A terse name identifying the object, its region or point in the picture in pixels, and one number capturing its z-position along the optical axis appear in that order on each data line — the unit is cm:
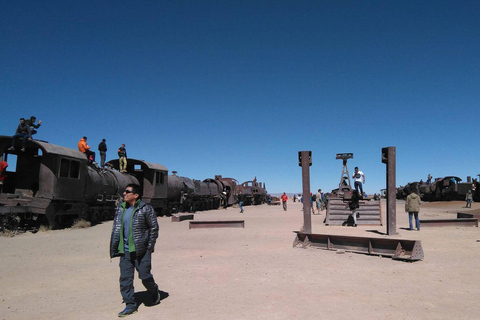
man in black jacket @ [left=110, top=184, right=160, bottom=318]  438
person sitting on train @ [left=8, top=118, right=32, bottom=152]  1347
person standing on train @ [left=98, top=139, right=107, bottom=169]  1911
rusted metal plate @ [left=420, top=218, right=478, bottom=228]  1359
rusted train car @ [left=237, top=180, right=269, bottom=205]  4553
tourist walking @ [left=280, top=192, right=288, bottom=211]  3316
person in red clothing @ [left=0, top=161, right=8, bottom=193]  1320
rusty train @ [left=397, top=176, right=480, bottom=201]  3375
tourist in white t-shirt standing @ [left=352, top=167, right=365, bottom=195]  1497
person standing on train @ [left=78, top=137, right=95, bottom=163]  1645
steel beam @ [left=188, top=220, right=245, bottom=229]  1467
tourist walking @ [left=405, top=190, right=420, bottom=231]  1230
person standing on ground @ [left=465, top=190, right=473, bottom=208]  2670
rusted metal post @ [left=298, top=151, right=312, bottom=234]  1068
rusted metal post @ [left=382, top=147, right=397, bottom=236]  1117
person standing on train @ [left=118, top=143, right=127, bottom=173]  2081
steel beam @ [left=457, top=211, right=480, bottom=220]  1535
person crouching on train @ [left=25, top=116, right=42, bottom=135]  1370
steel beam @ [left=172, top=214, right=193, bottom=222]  1836
